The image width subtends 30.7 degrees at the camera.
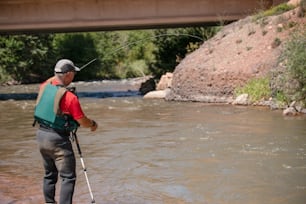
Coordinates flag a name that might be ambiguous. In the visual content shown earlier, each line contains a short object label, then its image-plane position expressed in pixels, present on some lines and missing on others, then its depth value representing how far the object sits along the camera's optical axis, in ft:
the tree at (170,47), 122.21
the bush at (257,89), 64.51
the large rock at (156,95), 82.33
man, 20.43
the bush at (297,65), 51.85
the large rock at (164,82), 94.68
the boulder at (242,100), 65.67
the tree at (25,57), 153.28
